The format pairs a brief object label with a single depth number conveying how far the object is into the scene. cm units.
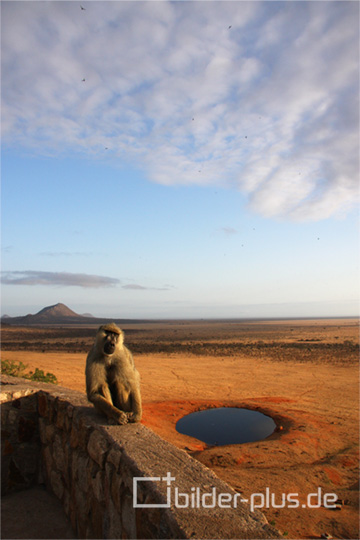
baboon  395
